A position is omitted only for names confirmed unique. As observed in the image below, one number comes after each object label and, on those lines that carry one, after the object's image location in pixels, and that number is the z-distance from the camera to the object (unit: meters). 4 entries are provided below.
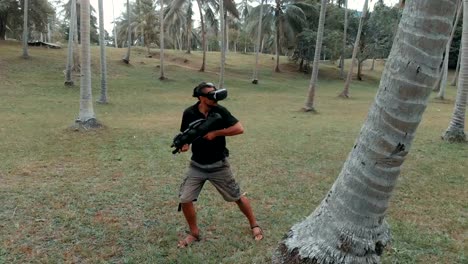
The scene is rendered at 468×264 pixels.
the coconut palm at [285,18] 33.34
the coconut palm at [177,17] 28.31
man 4.12
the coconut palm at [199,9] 27.43
